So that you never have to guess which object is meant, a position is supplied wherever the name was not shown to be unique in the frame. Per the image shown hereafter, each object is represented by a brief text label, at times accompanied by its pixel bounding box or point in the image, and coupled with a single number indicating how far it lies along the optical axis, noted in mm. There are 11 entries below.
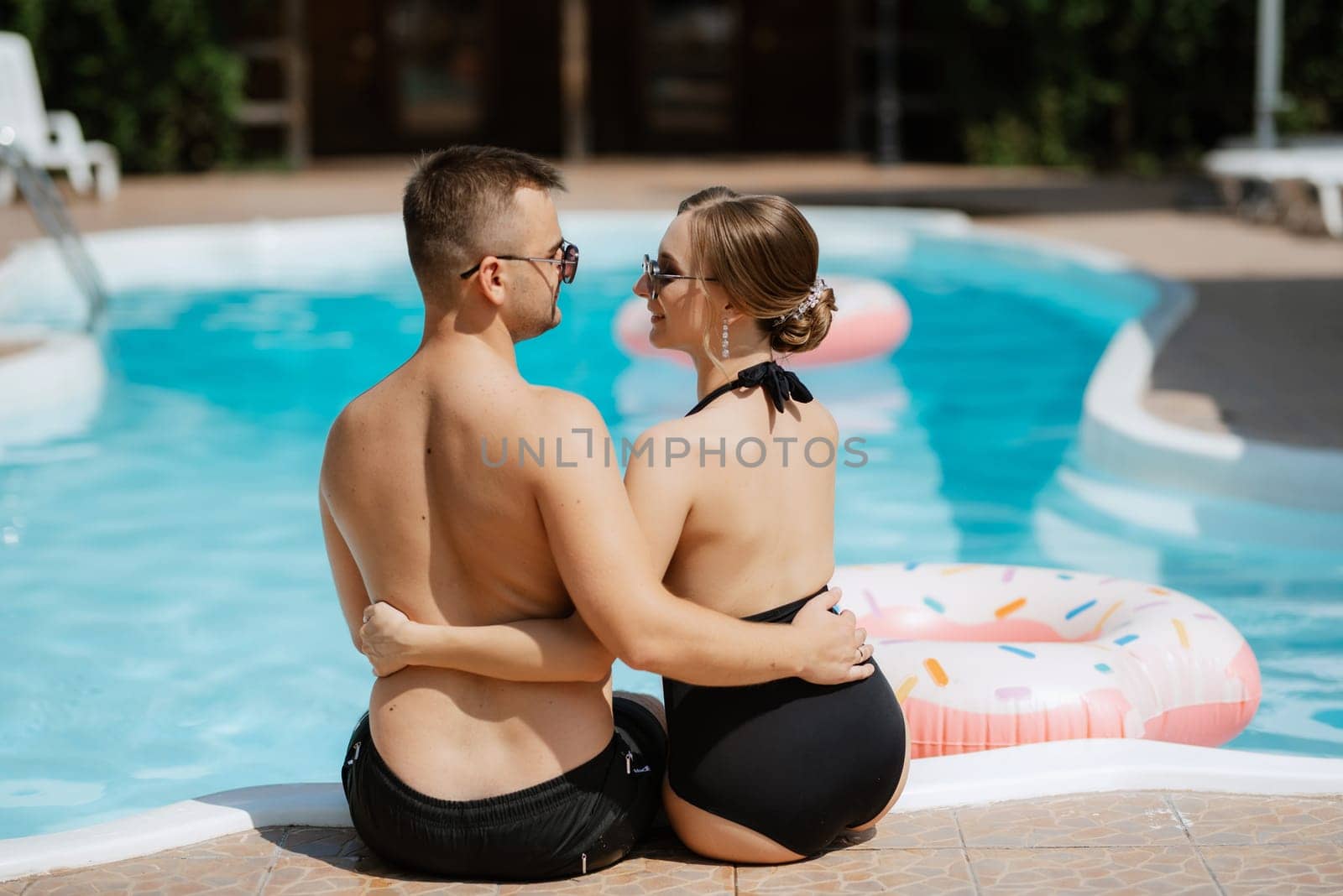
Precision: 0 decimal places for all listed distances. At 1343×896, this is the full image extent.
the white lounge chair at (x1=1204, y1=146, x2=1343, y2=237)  11070
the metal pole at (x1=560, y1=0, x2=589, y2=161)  17109
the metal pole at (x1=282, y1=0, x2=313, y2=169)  16734
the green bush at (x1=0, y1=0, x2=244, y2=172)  15109
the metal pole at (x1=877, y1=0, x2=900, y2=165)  17375
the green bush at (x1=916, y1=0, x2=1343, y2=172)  16094
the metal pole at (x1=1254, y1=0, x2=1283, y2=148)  12836
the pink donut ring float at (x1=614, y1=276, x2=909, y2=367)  8078
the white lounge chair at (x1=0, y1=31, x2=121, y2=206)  13086
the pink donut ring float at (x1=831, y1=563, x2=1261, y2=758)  3029
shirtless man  2139
